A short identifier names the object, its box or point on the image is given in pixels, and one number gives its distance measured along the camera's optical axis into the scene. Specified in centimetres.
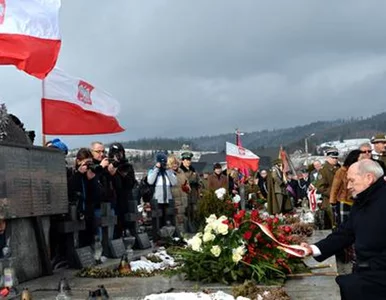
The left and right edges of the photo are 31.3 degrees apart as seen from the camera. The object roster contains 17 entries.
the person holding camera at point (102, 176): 1005
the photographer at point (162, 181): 1336
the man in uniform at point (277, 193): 1848
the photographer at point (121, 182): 1123
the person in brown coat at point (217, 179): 1925
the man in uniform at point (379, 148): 1060
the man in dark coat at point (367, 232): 521
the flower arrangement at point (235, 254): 748
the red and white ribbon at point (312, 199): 1783
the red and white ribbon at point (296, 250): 591
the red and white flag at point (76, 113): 1128
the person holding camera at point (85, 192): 976
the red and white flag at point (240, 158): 2447
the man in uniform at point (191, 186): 1592
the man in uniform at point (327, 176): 1312
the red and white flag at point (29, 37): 891
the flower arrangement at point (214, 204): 1523
